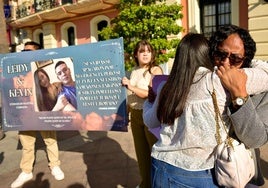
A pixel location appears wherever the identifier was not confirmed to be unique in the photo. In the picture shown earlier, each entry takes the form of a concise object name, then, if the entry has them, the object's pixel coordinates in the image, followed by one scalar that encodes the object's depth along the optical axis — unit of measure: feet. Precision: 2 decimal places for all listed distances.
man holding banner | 13.93
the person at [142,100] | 10.48
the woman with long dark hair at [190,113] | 5.07
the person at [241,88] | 4.67
